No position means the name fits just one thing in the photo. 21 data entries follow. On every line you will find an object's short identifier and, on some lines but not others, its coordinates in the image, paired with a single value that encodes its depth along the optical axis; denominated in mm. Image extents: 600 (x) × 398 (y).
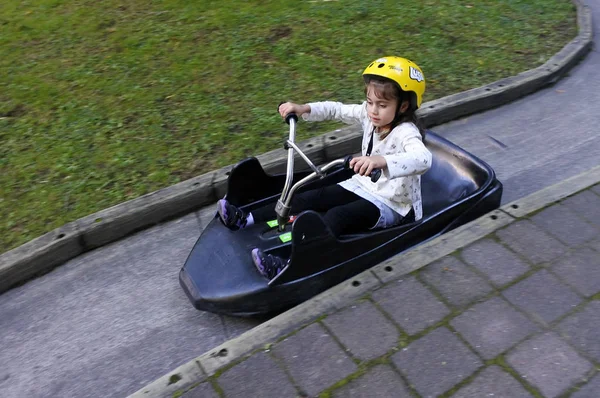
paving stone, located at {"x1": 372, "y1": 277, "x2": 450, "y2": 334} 2324
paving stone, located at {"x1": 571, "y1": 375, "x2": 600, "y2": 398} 1989
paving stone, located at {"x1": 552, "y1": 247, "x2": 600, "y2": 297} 2432
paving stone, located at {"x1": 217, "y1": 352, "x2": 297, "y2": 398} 2104
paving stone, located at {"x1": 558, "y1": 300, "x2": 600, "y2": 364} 2166
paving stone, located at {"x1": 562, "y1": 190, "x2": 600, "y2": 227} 2852
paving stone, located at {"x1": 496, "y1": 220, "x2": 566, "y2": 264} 2617
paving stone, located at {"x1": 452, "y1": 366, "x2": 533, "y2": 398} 2018
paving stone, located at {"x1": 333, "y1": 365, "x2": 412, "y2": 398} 2057
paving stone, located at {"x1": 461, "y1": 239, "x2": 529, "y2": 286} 2521
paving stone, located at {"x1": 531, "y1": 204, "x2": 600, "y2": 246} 2719
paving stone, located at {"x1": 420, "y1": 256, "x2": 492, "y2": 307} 2430
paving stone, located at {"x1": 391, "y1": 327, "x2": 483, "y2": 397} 2074
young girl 2516
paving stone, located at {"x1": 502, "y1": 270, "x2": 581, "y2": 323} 2332
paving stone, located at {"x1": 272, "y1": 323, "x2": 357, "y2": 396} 2123
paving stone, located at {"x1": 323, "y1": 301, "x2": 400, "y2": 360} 2223
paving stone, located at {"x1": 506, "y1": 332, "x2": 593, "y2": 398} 2035
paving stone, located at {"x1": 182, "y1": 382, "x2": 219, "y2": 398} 2102
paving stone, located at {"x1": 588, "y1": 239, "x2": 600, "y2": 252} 2650
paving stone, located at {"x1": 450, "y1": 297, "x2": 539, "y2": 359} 2199
